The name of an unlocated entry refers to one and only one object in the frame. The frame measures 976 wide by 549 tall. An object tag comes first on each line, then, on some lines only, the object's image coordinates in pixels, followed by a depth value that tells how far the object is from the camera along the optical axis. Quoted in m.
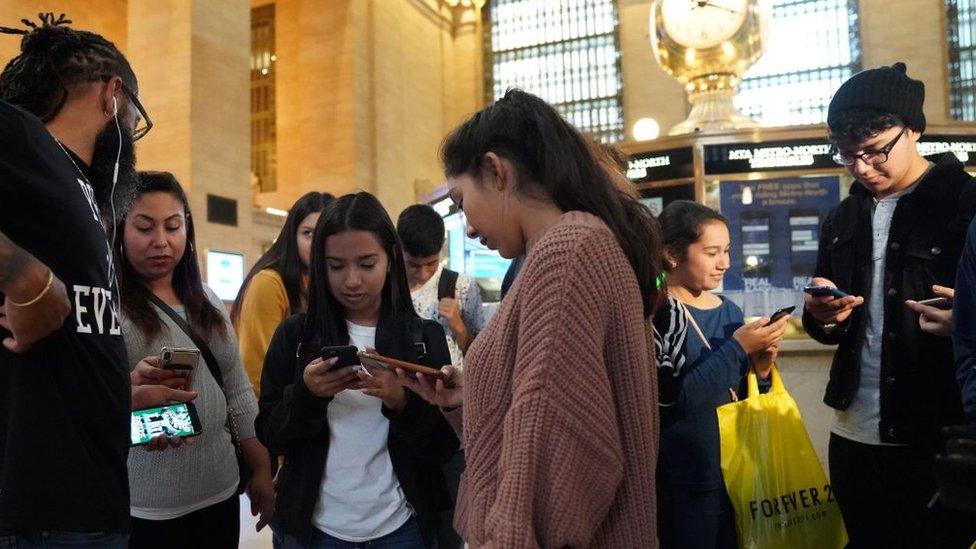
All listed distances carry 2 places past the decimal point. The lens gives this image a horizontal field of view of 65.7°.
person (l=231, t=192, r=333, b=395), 2.96
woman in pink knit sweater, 1.12
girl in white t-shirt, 2.02
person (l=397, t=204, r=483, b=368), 3.81
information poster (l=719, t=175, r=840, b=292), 4.49
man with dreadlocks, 1.34
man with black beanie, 2.21
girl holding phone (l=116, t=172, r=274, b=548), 2.08
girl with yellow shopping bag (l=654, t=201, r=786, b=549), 2.31
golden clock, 5.80
